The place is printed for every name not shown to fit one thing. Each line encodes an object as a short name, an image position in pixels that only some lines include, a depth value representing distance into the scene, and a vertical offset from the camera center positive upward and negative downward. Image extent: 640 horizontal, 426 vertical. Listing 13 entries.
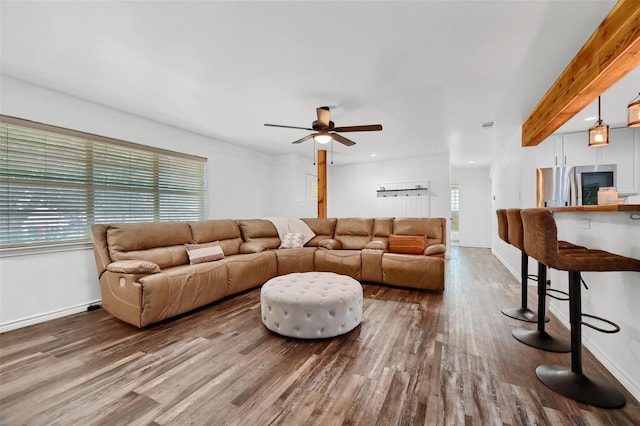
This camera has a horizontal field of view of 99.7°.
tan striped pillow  3.59 -0.55
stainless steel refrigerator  4.21 +0.42
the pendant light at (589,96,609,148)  3.05 +0.89
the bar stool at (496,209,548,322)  2.45 -0.30
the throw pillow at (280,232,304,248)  4.94 -0.51
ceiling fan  3.37 +1.08
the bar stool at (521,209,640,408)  1.57 -0.43
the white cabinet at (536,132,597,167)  4.41 +1.03
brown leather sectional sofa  2.73 -0.65
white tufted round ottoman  2.39 -0.88
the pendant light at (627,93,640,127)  2.32 +0.87
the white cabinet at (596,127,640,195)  4.20 +0.91
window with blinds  2.76 +0.35
